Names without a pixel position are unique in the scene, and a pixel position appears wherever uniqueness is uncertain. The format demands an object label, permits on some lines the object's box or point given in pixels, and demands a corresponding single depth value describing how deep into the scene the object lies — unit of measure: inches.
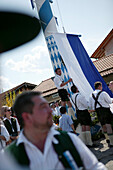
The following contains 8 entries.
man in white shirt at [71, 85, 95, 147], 197.6
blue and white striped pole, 243.1
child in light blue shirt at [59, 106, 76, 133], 208.8
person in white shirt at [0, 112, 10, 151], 149.0
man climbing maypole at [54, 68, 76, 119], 230.9
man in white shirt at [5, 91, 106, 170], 44.8
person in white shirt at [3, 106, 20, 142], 175.9
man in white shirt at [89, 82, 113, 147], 173.3
